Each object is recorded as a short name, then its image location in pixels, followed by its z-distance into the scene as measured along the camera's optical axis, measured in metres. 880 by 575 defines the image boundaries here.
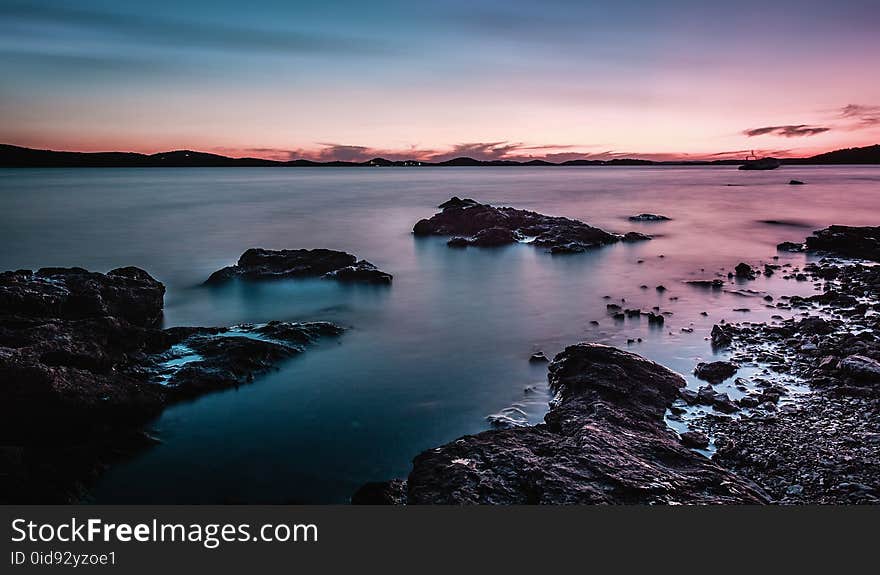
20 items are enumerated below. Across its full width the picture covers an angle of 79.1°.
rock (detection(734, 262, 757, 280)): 17.19
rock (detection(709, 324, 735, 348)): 10.62
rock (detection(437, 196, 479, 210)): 34.00
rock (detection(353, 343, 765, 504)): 5.25
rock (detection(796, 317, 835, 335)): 10.89
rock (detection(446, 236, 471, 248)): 25.37
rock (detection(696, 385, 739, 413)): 7.80
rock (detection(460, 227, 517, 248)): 25.33
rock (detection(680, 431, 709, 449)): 6.86
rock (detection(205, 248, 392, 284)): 17.34
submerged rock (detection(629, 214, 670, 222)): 35.32
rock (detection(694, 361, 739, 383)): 9.00
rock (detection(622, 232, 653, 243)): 26.30
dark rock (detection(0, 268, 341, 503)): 6.48
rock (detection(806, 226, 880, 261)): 20.31
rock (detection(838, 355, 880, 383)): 8.20
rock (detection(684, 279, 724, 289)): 16.05
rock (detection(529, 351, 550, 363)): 10.51
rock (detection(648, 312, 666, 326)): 12.43
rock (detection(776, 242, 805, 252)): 22.83
